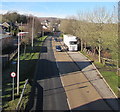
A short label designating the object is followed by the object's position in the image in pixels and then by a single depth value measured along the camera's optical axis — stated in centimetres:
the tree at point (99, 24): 2226
